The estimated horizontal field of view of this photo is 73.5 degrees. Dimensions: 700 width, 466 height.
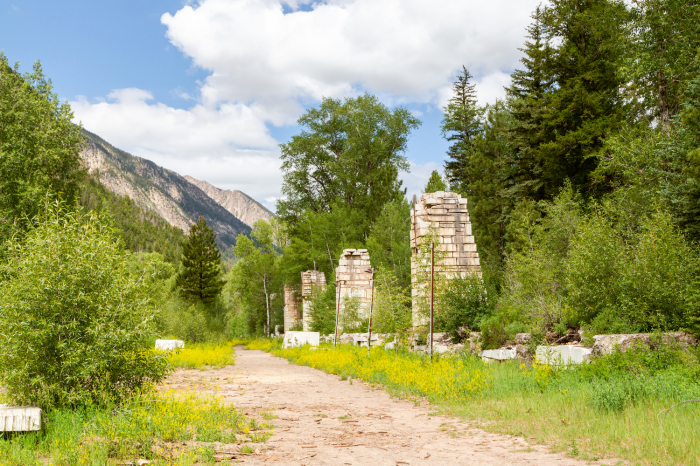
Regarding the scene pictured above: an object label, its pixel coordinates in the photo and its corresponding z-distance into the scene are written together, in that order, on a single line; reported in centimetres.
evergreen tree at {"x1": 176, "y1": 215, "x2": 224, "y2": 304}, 4556
